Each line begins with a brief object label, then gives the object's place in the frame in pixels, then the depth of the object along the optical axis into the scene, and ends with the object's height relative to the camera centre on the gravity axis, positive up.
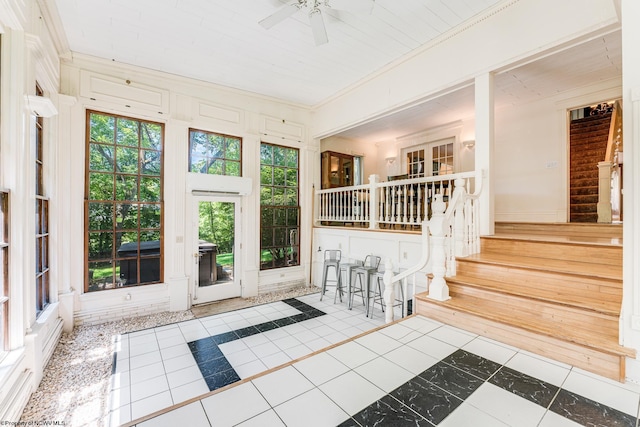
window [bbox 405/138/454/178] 6.57 +1.35
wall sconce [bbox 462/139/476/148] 5.93 +1.49
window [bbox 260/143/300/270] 5.81 +0.09
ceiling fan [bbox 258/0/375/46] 2.76 +2.09
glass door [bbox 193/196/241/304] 5.04 -0.68
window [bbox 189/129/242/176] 5.05 +1.12
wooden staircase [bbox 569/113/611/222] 5.58 +1.13
